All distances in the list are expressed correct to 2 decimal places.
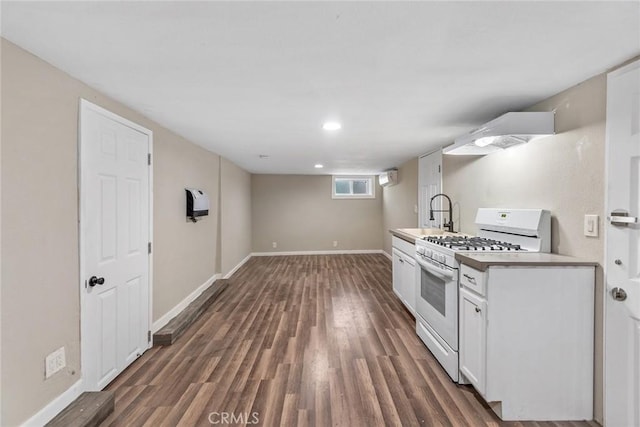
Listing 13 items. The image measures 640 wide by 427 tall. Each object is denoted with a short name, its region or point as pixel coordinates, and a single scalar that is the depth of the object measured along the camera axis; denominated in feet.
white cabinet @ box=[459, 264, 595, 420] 5.64
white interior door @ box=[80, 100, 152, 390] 6.18
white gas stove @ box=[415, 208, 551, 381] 6.88
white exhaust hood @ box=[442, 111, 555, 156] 6.62
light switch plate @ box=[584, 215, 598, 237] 5.59
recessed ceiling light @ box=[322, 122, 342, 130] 9.05
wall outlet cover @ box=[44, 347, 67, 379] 5.24
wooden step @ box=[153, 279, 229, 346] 8.79
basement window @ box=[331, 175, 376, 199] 25.04
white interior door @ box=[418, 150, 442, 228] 13.44
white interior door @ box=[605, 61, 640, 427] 4.92
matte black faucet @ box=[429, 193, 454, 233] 11.69
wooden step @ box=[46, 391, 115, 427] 5.22
